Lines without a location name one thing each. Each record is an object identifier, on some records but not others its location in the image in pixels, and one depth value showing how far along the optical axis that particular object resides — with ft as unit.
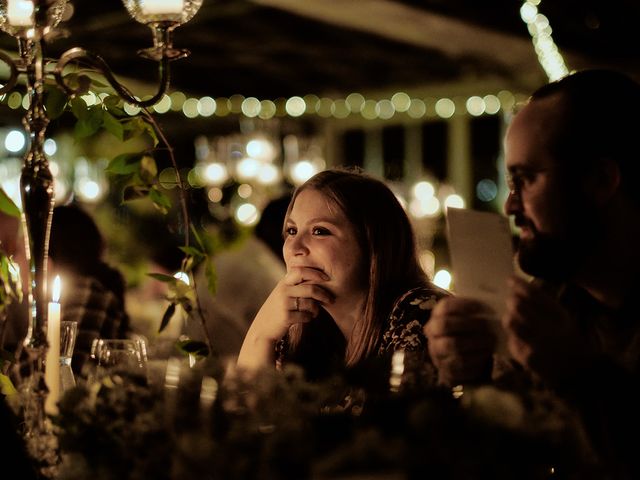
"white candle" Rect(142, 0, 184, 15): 4.87
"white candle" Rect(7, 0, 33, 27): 4.91
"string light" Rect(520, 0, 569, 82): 20.22
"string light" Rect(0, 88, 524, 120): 34.86
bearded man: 4.76
